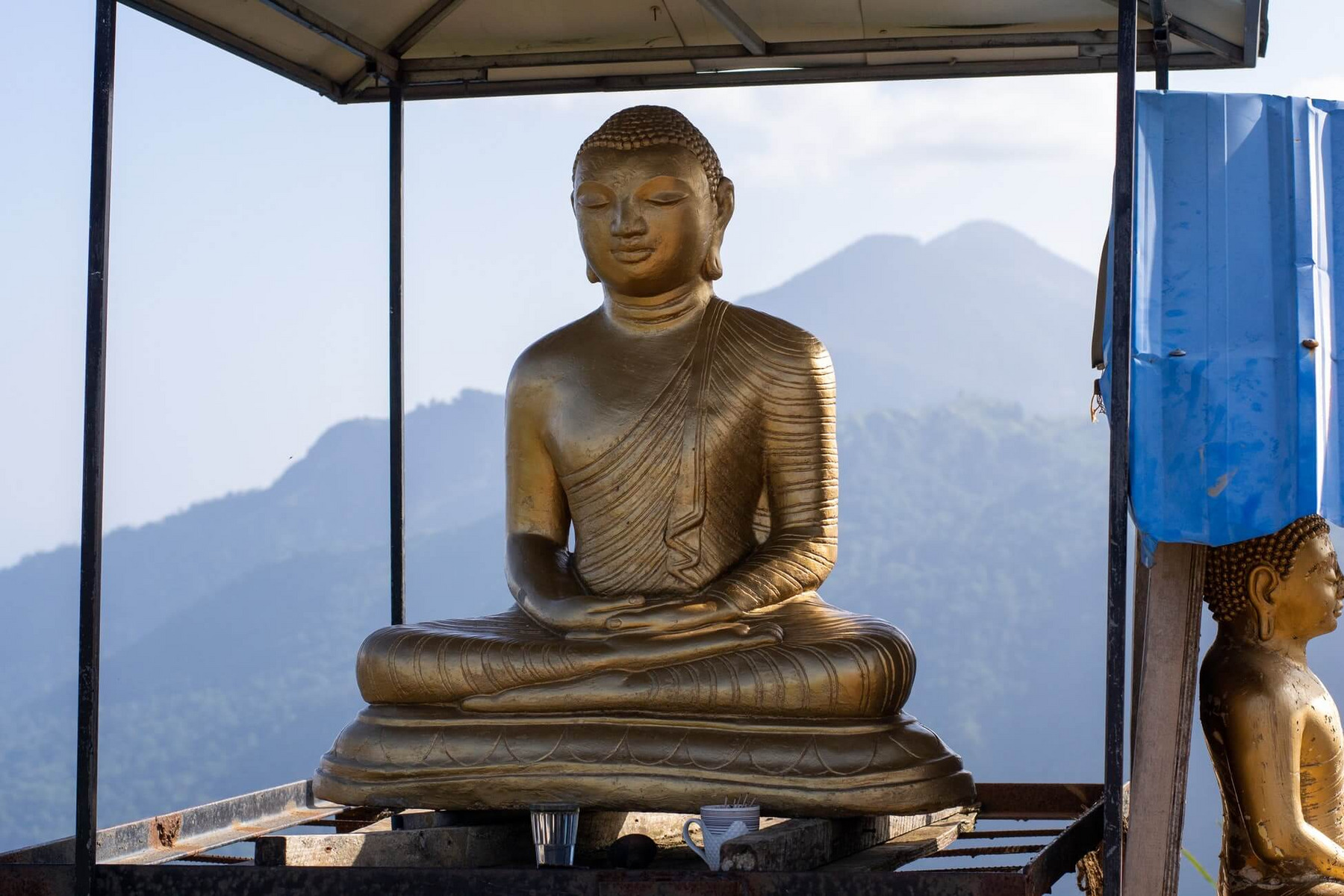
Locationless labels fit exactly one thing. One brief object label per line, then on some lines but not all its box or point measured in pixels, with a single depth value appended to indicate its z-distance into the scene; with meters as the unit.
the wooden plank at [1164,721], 3.88
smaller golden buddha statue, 4.32
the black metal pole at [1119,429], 3.51
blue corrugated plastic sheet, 3.71
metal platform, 3.64
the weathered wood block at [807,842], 3.77
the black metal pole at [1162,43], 4.87
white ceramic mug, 3.96
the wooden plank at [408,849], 3.91
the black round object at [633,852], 4.21
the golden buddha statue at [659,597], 4.52
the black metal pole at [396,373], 5.91
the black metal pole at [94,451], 3.94
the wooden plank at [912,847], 4.44
